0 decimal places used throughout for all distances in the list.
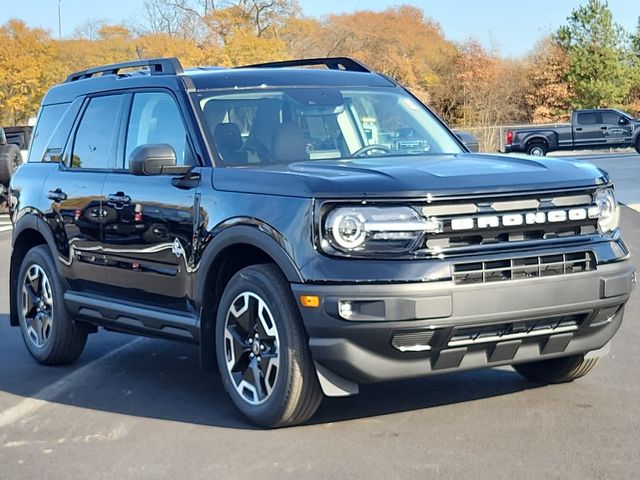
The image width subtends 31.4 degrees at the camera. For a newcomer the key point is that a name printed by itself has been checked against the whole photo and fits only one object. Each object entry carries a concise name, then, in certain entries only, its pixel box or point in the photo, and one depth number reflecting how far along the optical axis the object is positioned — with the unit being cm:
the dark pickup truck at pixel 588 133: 4009
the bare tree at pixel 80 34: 6638
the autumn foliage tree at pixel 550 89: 6053
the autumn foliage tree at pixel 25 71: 5572
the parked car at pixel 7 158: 2177
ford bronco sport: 527
